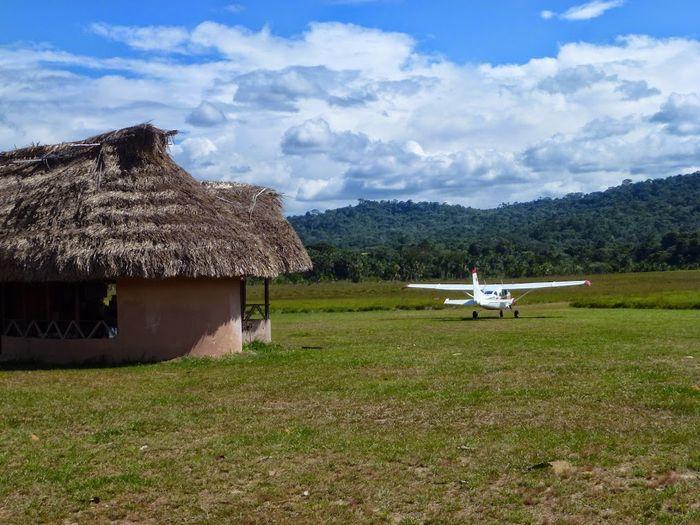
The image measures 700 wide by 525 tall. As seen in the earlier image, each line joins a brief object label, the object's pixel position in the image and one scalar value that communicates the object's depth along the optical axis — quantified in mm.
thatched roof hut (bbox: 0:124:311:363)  16141
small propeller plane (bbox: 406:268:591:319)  36250
